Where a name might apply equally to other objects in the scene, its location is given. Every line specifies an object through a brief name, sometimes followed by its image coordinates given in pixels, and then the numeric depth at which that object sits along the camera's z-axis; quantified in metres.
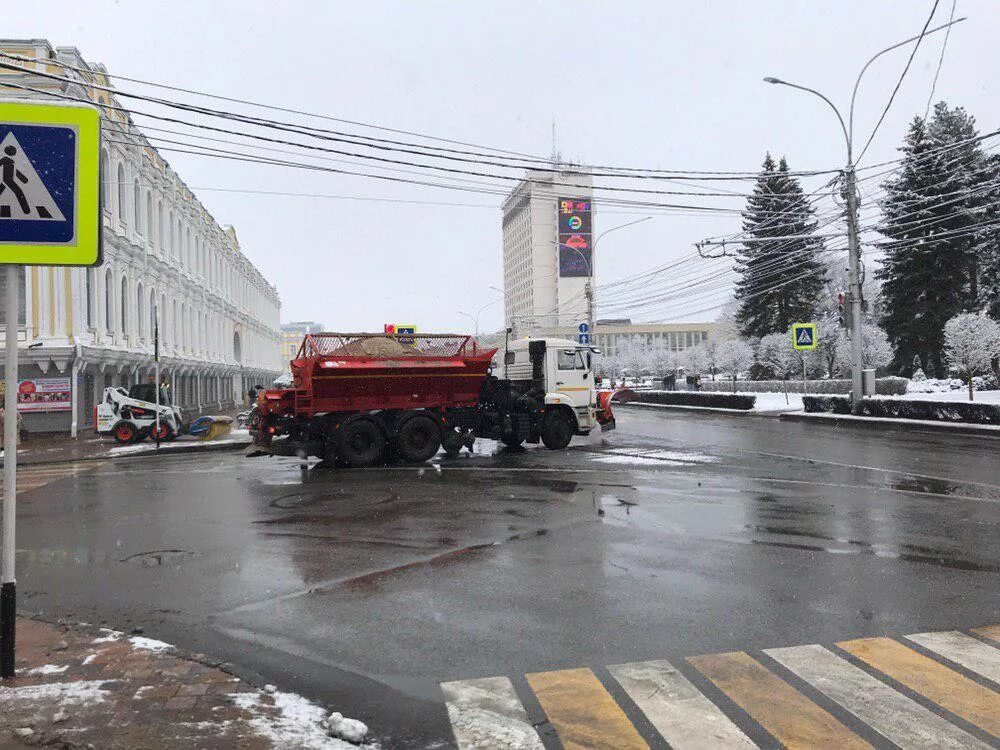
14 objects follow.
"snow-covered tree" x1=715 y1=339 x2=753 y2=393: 70.53
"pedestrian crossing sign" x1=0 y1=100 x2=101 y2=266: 4.30
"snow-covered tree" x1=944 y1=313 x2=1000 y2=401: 40.16
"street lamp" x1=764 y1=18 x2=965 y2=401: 27.48
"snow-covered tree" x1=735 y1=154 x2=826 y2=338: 59.09
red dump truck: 15.66
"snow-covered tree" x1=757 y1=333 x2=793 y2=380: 57.66
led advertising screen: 161.12
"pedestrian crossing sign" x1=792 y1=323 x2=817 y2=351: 31.45
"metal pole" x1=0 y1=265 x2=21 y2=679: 4.24
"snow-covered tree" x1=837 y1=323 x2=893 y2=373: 54.09
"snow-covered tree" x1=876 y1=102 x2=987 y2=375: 47.94
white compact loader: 23.09
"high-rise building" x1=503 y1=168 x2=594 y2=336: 164.50
